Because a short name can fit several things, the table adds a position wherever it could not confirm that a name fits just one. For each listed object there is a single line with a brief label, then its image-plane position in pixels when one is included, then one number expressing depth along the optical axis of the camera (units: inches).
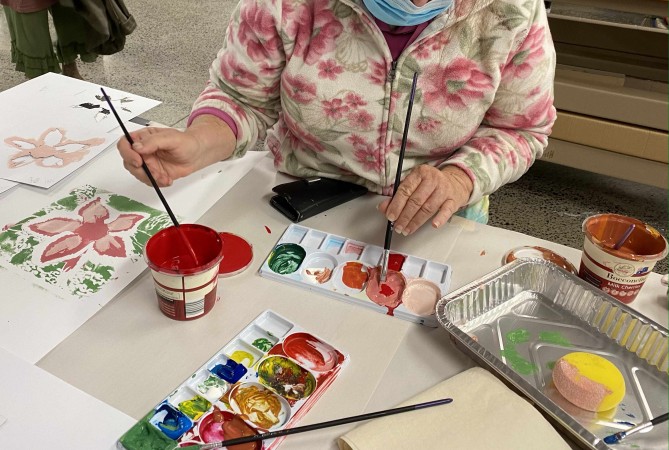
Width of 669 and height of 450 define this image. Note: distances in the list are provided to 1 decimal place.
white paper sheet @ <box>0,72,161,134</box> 44.1
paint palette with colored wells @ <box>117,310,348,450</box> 23.5
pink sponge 25.2
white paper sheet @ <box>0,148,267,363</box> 27.3
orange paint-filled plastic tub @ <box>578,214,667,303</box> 29.5
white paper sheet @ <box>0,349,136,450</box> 23.0
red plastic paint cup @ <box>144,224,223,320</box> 26.8
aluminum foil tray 25.2
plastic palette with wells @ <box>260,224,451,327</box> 30.1
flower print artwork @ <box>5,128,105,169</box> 39.3
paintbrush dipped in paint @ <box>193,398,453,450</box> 22.7
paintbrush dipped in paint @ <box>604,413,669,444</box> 24.1
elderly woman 32.9
